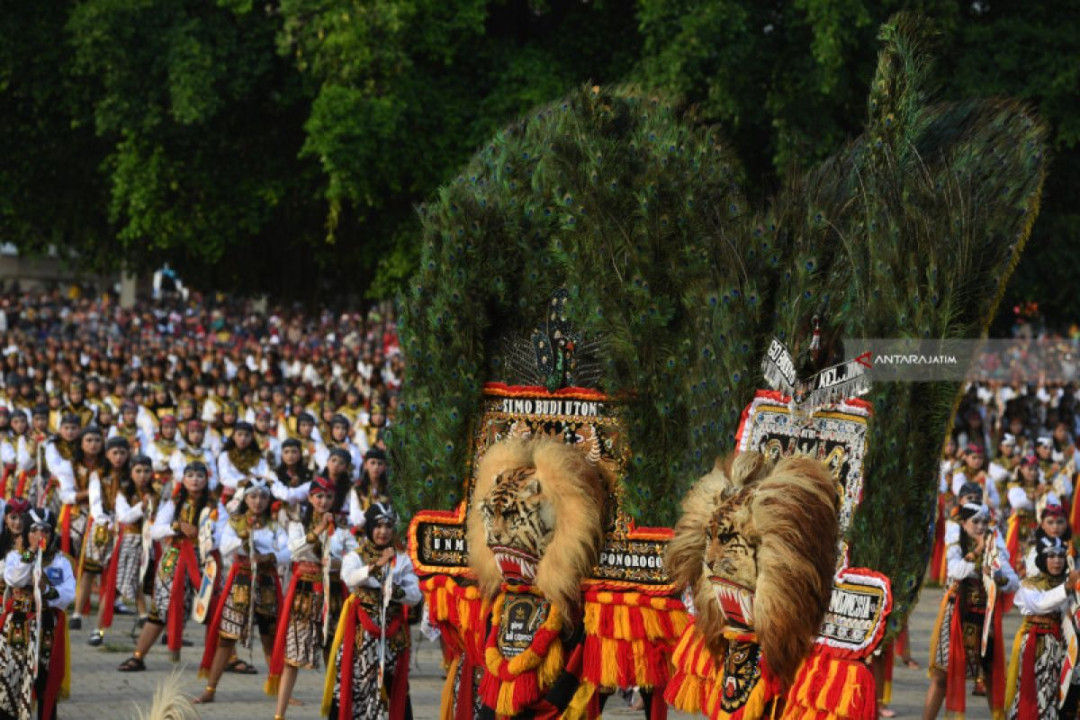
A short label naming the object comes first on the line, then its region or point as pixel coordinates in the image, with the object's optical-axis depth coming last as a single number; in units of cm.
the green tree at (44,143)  2933
